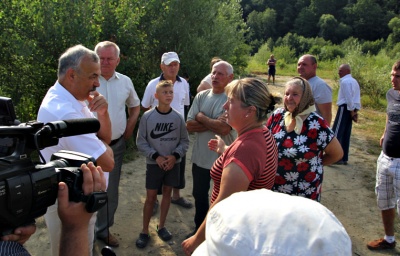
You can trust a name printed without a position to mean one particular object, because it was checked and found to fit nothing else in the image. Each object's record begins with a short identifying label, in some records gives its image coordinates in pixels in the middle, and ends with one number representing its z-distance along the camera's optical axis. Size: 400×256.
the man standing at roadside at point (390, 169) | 3.65
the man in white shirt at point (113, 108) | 3.62
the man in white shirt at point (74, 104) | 2.27
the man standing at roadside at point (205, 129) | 3.60
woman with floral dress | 2.84
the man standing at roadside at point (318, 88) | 4.80
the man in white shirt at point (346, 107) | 6.66
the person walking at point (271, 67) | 20.64
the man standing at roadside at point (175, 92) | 4.53
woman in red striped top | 2.07
